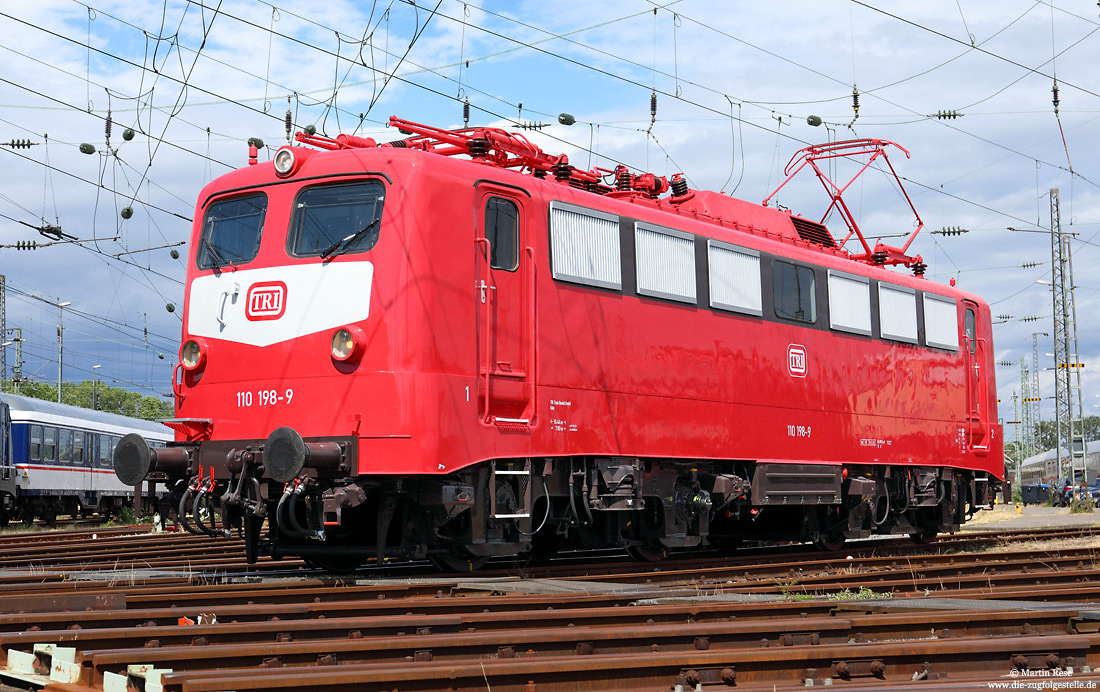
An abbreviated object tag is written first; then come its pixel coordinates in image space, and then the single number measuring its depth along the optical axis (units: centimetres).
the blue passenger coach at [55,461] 3125
